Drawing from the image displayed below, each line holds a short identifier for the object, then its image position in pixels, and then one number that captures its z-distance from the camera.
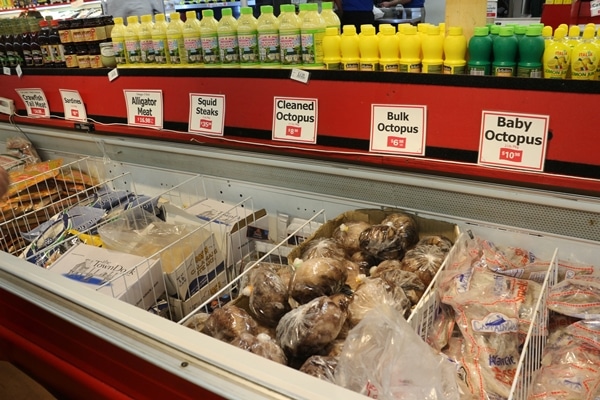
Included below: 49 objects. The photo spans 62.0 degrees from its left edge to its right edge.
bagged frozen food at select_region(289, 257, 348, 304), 1.37
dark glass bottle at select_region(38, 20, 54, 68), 2.60
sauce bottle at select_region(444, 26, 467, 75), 1.43
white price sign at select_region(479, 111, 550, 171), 1.33
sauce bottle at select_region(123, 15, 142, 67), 2.16
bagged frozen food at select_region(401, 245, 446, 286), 1.41
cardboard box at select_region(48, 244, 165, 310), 1.51
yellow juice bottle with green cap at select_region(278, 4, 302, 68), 1.71
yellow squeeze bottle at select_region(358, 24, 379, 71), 1.55
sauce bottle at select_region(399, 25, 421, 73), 1.49
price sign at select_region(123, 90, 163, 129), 2.17
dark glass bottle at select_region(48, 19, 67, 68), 2.56
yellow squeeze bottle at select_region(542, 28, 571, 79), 1.28
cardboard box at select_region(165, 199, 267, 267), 1.83
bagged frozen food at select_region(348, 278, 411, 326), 1.29
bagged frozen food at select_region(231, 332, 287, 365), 1.21
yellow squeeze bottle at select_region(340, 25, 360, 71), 1.59
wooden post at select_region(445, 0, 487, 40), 1.48
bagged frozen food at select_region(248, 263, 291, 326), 1.38
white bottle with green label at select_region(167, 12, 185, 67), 2.01
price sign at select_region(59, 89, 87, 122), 2.50
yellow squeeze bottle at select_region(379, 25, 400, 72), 1.52
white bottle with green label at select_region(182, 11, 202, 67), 1.96
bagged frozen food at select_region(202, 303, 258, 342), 1.34
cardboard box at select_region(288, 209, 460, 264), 1.60
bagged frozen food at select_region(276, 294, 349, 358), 1.22
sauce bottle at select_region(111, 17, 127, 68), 2.20
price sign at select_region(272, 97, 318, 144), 1.75
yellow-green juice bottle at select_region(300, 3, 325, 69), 1.67
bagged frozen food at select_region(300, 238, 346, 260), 1.53
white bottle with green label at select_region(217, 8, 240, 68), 1.86
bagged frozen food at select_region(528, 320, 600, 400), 1.10
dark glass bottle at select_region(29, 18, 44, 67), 2.65
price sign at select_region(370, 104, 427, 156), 1.53
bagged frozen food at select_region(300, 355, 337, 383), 1.13
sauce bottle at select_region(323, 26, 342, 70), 1.63
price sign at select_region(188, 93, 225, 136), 1.99
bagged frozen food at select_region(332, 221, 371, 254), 1.63
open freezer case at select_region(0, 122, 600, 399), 1.03
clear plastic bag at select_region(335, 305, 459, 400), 1.04
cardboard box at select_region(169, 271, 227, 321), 1.67
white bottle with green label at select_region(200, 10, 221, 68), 1.92
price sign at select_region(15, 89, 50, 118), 2.67
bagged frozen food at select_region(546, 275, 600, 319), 1.22
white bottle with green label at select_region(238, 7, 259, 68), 1.81
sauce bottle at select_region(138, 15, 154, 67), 2.11
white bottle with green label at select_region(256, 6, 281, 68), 1.76
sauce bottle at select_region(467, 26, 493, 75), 1.37
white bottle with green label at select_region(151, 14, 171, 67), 2.05
